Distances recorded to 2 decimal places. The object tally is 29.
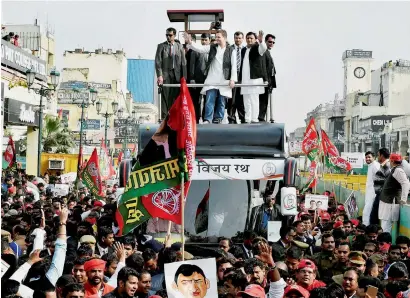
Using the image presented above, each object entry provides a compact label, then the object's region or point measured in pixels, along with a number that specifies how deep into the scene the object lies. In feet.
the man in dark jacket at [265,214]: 40.22
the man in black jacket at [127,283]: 24.18
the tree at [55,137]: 163.73
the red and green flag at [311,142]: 72.59
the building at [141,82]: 392.27
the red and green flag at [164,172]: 29.81
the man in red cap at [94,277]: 25.32
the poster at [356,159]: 118.42
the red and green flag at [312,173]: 71.95
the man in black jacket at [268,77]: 46.21
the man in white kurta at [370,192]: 52.29
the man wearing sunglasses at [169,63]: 46.85
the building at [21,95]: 101.40
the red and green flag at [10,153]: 87.61
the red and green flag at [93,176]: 65.77
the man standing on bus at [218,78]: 46.03
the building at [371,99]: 297.47
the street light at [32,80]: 86.89
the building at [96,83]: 257.34
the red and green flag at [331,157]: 79.73
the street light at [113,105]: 135.16
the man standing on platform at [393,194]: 46.85
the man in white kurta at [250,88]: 45.93
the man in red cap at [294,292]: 22.48
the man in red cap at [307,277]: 25.63
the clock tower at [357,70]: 384.27
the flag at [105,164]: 92.38
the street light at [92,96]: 119.48
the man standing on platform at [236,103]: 46.34
